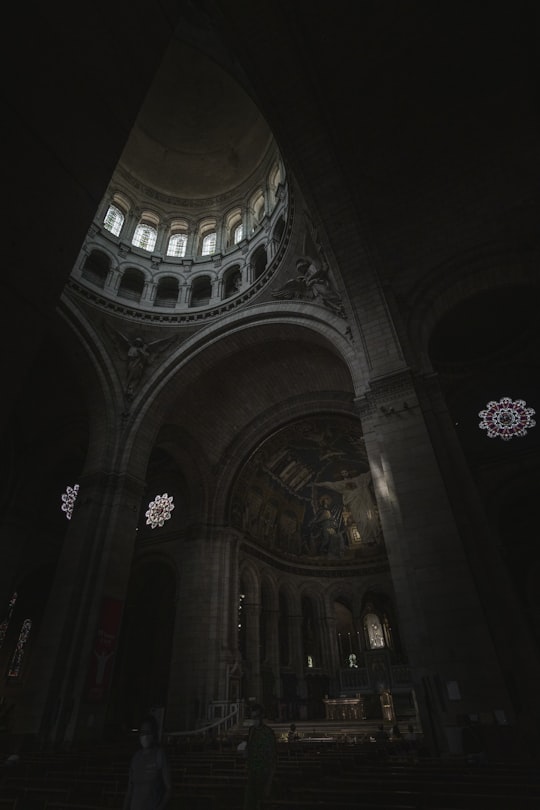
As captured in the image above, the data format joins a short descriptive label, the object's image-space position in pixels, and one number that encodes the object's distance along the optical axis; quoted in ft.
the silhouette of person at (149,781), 9.53
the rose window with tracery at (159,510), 69.92
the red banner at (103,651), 38.40
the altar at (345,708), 57.57
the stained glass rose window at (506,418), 52.85
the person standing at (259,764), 11.38
